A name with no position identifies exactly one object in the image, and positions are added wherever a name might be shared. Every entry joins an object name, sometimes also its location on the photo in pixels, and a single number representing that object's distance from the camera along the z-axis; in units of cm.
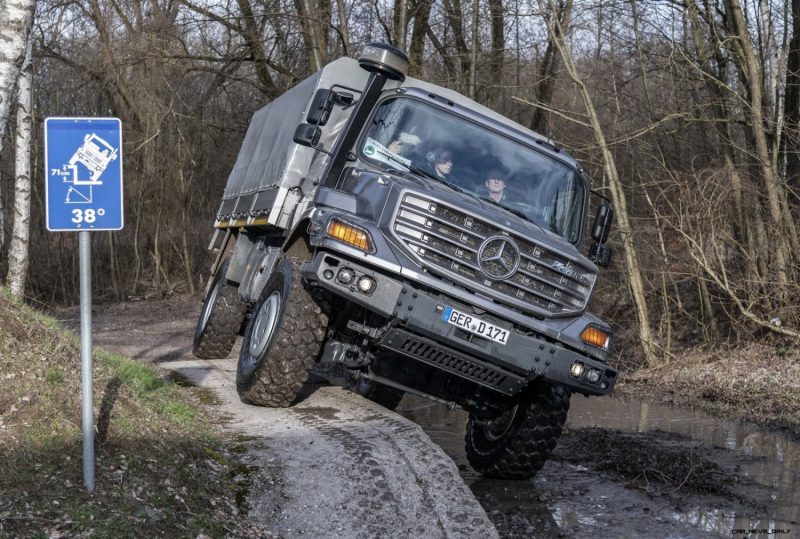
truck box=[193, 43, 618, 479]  666
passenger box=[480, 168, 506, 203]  775
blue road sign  495
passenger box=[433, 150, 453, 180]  769
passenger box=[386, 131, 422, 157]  781
